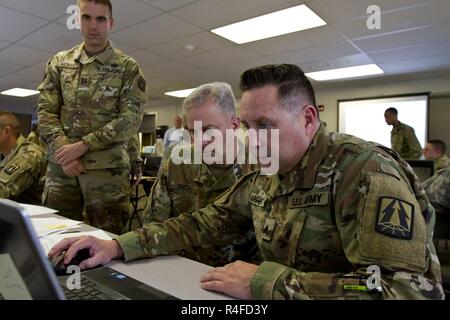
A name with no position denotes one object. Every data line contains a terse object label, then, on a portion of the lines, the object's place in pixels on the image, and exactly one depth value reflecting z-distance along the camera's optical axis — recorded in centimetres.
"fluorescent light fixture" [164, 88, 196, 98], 729
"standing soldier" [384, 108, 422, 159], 525
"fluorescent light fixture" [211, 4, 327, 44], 321
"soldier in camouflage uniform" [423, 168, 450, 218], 204
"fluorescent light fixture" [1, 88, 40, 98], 739
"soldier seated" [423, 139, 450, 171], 428
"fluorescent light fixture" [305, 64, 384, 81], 523
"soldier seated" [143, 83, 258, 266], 122
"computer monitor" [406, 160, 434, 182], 225
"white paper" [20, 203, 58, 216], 125
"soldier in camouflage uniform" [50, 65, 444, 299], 56
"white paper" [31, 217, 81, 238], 99
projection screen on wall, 600
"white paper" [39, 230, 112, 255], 87
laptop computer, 35
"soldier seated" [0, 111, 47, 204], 188
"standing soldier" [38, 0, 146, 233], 151
